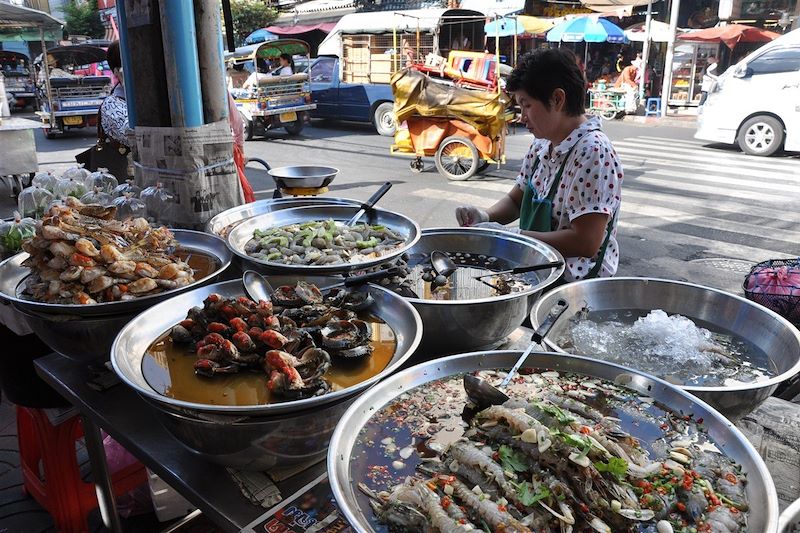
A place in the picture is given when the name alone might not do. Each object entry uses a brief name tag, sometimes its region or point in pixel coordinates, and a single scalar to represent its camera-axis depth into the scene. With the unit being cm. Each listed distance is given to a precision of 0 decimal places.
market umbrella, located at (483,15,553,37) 1525
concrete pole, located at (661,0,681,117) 1594
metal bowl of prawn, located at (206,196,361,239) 238
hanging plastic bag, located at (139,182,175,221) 242
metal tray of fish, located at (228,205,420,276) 180
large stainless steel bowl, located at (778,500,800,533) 101
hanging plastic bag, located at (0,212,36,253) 251
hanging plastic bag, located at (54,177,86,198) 281
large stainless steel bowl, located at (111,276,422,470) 113
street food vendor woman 243
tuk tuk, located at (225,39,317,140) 1393
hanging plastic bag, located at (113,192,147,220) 237
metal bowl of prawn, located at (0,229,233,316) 161
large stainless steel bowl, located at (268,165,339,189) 324
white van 1066
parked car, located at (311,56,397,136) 1518
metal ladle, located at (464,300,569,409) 122
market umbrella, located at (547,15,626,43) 1730
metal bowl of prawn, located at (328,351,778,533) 95
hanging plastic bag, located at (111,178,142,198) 264
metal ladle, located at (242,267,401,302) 171
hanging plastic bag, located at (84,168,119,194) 283
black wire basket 290
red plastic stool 246
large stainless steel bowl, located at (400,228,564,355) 158
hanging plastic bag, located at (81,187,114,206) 251
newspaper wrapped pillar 239
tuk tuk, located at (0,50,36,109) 2222
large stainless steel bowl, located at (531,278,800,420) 128
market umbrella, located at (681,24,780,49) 1772
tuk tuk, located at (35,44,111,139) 1425
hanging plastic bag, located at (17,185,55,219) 275
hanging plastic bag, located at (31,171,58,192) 286
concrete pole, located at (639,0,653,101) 1746
